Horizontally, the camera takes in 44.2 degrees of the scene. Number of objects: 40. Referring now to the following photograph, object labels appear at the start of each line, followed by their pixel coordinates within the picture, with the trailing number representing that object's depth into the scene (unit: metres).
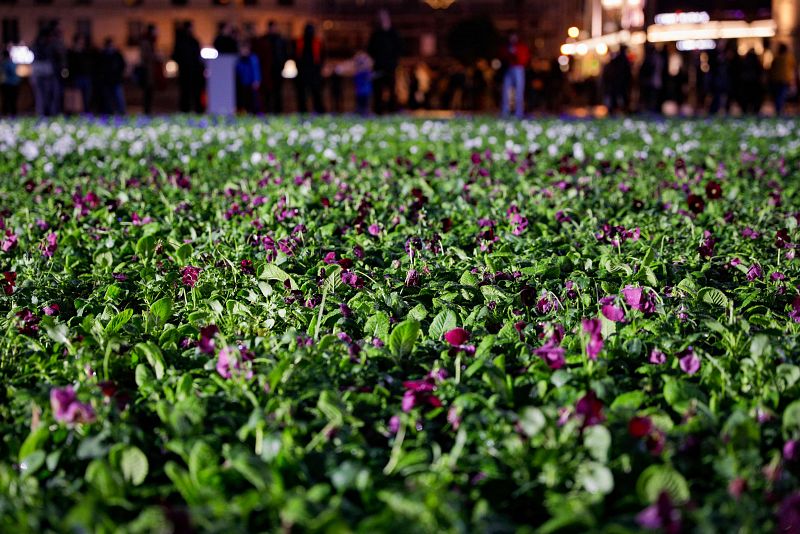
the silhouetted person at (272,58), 19.02
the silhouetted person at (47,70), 18.06
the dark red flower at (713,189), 5.03
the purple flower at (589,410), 1.90
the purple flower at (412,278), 3.30
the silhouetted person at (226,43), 20.09
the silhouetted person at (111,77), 19.48
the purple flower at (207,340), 2.35
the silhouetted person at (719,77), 21.59
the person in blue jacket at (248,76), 18.72
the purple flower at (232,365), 2.26
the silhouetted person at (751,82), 21.64
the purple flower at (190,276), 3.33
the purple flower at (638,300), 2.84
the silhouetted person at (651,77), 22.48
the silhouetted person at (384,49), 18.89
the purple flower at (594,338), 2.28
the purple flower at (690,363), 2.31
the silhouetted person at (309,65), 19.17
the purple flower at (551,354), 2.32
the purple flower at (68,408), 1.92
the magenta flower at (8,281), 3.20
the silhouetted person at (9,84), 20.98
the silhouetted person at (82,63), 19.12
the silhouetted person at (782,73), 21.27
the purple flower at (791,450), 1.87
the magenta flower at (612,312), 2.54
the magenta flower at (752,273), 3.36
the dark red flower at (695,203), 4.46
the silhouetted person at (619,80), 23.00
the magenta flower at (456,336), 2.46
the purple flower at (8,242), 3.95
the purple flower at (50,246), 3.96
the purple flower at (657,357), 2.44
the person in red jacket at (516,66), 18.45
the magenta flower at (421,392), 2.08
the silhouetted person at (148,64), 20.16
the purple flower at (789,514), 1.54
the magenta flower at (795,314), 2.78
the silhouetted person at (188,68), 18.64
